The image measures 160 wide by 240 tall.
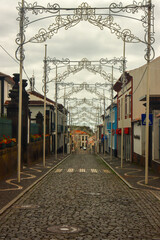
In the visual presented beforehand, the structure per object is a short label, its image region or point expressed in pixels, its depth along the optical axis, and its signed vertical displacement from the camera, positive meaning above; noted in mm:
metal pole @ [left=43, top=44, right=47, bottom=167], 28702 +4860
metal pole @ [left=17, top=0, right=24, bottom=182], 18000 +3431
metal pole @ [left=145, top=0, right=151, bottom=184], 17719 +3753
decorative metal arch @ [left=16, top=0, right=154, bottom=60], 17797 +5434
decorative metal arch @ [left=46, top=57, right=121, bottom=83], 27212 +4915
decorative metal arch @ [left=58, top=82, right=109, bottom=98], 37719 +4541
